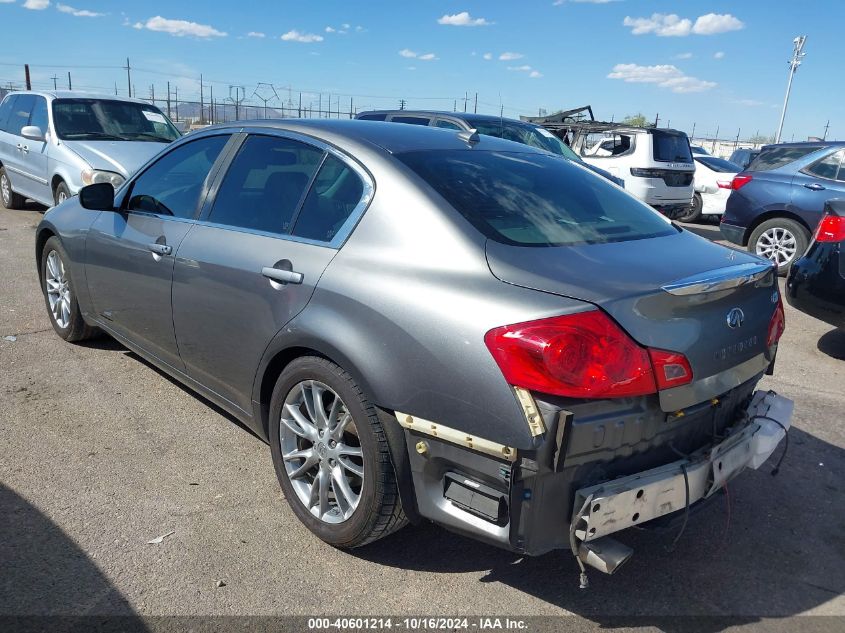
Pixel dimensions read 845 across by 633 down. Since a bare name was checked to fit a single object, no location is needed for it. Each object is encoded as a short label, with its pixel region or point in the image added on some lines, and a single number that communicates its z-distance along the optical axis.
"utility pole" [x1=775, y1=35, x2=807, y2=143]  34.50
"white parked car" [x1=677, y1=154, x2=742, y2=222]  13.45
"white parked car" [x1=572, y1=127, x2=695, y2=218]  11.84
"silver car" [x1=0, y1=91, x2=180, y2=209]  8.45
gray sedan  2.17
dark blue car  8.41
